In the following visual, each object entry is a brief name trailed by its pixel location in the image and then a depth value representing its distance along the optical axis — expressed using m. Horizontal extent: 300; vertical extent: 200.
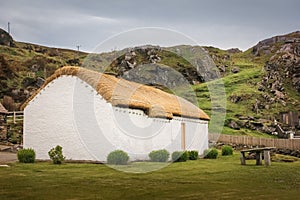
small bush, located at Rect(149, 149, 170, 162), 20.84
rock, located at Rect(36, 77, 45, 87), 55.94
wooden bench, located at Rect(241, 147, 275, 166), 19.33
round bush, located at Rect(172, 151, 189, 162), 22.06
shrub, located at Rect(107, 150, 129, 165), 18.36
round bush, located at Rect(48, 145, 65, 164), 18.52
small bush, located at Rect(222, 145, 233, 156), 29.05
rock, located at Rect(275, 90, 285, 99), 62.58
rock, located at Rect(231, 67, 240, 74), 82.79
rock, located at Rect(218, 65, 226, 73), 84.56
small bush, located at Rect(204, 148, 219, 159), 26.06
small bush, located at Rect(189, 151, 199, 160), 24.14
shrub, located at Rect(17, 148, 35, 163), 18.53
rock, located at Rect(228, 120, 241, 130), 48.46
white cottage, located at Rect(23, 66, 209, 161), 19.69
